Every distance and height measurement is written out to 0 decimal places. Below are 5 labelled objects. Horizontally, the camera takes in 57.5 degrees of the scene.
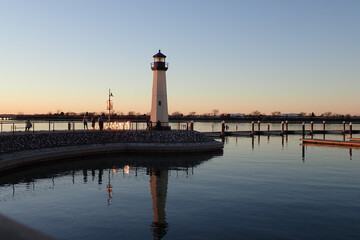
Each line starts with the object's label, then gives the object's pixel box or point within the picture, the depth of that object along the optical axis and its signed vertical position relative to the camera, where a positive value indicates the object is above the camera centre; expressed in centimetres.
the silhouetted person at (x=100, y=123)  4187 -51
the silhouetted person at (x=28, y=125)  3789 -61
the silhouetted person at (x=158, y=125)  4459 -78
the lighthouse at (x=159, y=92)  4431 +369
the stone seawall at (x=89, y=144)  2864 -278
